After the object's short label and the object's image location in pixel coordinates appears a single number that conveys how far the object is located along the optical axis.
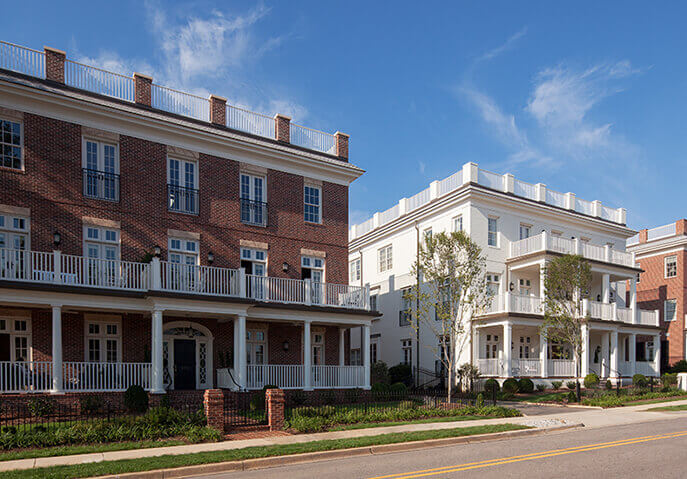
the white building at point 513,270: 29.44
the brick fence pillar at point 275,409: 15.48
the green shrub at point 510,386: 26.16
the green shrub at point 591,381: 28.22
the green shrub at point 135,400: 17.77
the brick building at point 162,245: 19.06
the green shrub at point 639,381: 27.89
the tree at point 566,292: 24.41
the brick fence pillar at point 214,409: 14.70
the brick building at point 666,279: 38.91
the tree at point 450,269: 20.58
